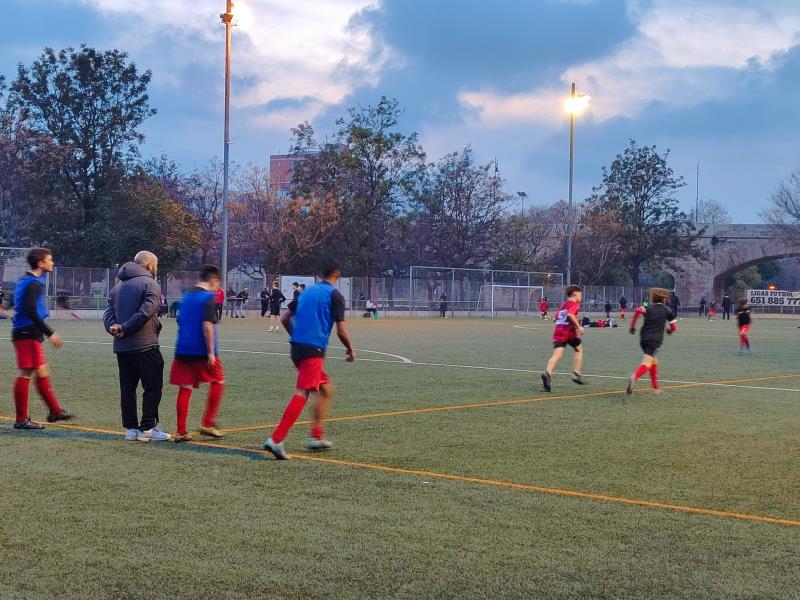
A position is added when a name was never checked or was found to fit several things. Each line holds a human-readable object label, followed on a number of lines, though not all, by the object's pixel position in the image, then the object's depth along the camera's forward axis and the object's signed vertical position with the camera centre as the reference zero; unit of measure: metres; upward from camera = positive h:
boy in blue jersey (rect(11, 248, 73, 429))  9.94 -0.52
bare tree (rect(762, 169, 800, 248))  78.94 +5.94
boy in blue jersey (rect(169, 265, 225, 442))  9.09 -0.61
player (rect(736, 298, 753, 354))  25.89 -0.87
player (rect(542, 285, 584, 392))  15.09 -0.60
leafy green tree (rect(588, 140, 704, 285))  79.31 +6.39
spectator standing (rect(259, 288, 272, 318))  42.69 -0.95
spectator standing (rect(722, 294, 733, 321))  64.81 -1.14
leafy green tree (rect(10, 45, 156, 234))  51.78 +8.54
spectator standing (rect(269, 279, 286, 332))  31.90 -0.81
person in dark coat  9.23 -0.62
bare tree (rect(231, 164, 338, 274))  57.53 +3.38
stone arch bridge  81.62 +2.93
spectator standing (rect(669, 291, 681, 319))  37.33 -0.50
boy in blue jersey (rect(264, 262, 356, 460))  8.62 -0.46
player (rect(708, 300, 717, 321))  63.88 -1.32
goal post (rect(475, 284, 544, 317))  58.03 -0.87
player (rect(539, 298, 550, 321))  51.53 -1.16
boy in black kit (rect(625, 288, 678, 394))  14.62 -0.60
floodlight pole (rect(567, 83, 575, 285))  53.50 +8.29
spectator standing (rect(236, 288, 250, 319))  45.84 -0.90
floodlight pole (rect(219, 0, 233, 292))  37.34 +6.11
